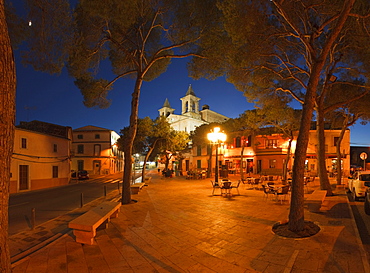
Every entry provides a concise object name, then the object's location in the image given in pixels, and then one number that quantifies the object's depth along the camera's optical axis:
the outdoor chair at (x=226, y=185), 11.15
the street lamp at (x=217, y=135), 15.12
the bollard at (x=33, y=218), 6.70
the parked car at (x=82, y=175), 29.27
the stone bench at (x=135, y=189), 12.77
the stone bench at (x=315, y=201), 7.09
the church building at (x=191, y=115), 58.91
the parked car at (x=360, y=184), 9.88
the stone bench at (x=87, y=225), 4.76
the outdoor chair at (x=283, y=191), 9.26
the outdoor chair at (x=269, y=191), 9.80
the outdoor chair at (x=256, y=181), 14.80
